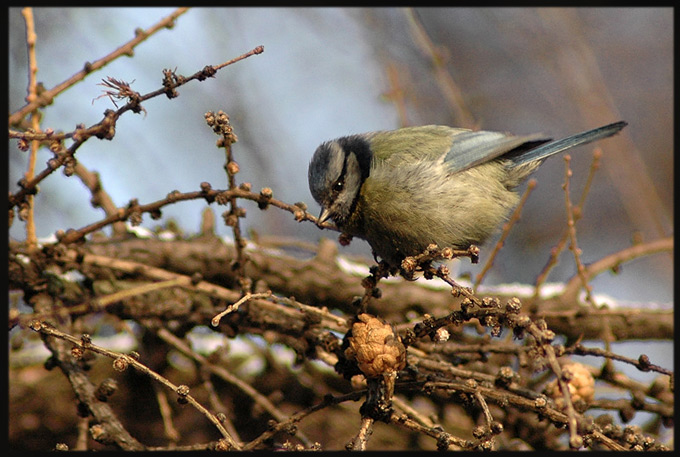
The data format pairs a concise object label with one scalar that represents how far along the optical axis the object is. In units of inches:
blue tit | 180.2
